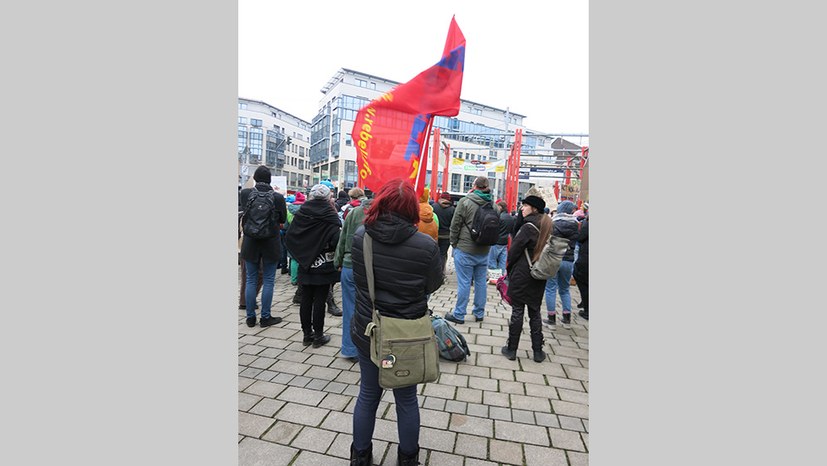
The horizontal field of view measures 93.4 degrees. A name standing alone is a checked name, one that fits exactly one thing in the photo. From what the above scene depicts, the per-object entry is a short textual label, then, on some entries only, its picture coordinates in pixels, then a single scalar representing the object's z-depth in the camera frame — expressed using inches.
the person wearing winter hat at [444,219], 283.9
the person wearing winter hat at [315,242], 174.1
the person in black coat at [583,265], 233.8
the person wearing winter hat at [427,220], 189.3
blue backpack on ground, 171.0
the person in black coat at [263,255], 202.1
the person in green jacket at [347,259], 150.1
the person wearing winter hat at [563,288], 228.2
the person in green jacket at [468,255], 225.1
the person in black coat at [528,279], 172.7
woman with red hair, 92.3
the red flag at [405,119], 174.4
